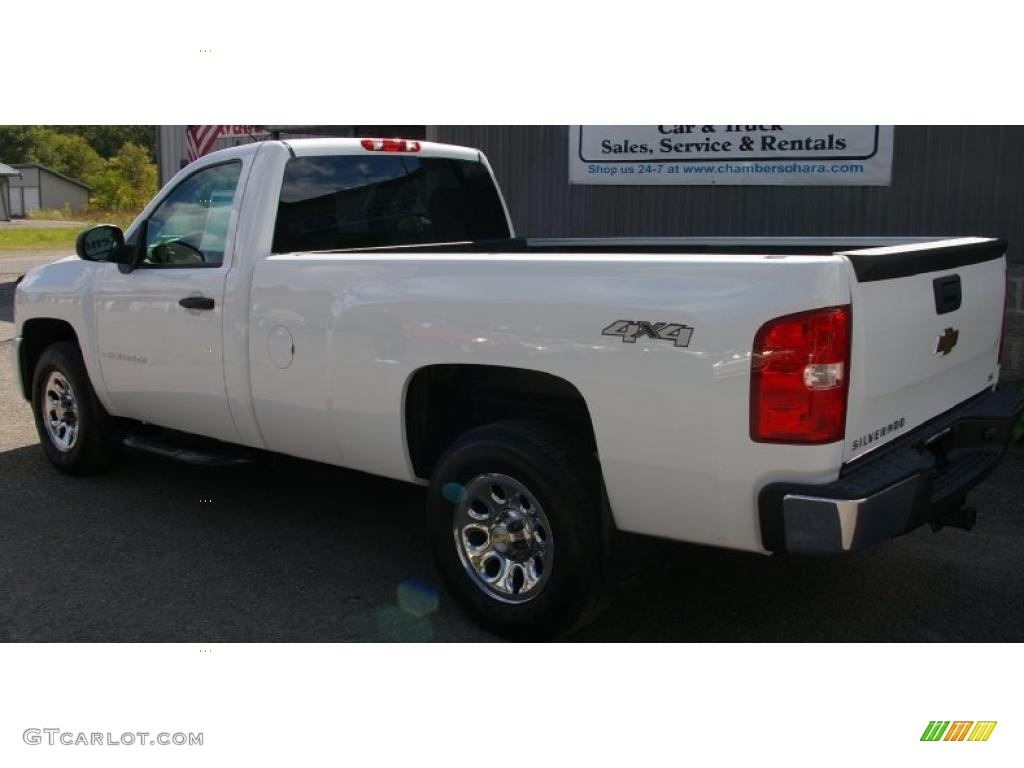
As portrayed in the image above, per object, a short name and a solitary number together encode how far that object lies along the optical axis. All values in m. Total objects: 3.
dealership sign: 8.28
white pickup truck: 3.13
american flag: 15.63
